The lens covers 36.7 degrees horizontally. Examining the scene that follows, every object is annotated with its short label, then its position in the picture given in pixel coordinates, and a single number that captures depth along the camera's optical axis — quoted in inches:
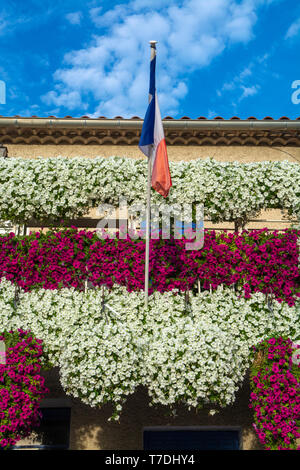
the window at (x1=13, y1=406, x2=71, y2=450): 333.4
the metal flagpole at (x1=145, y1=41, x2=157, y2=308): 285.4
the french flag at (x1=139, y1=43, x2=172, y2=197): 290.8
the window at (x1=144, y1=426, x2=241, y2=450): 340.2
